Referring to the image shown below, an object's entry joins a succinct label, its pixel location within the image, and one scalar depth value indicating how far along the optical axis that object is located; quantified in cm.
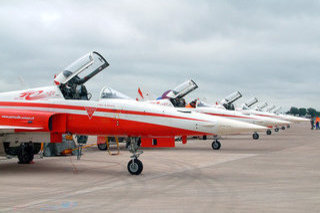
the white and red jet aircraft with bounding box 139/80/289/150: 2200
